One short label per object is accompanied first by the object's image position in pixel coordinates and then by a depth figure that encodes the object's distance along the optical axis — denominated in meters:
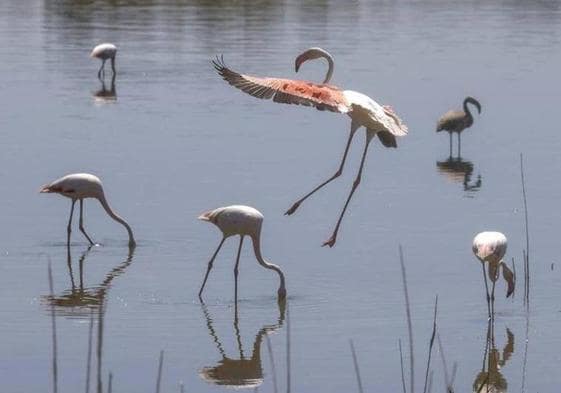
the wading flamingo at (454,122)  35.59
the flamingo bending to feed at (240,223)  21.91
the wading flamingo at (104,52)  48.37
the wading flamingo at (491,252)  20.37
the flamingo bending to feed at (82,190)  24.72
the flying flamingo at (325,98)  19.70
